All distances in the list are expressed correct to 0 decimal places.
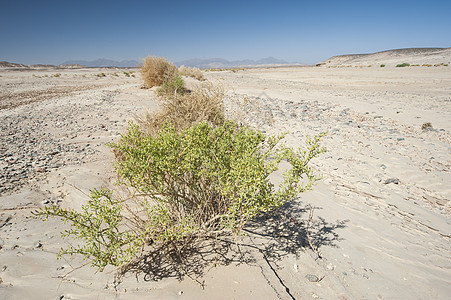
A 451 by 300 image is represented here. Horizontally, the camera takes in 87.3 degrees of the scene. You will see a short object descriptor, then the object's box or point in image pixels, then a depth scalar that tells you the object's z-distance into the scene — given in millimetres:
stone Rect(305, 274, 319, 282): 2249
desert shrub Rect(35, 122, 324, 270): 1906
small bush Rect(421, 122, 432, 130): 6520
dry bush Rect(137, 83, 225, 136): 5355
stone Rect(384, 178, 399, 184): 4184
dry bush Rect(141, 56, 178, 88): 14148
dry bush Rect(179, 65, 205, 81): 20381
